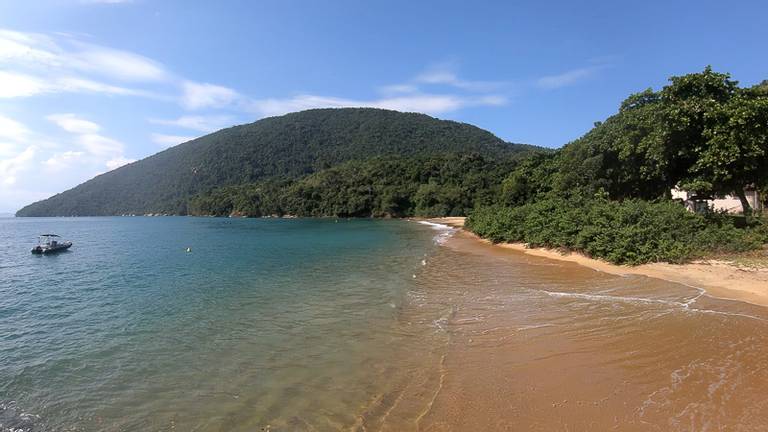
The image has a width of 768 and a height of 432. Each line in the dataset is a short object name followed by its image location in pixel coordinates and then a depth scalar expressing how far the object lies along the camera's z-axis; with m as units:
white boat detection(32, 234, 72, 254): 37.95
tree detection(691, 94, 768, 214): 20.16
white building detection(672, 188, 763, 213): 31.52
